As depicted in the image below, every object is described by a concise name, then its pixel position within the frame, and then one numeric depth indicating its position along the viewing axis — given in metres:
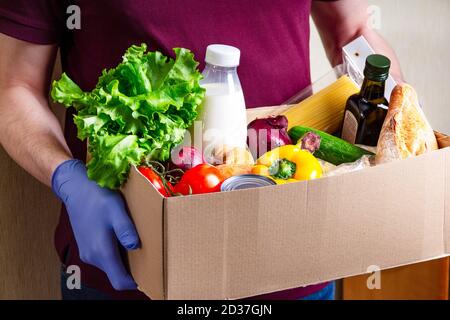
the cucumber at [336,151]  1.70
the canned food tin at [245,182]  1.56
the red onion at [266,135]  1.70
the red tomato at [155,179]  1.56
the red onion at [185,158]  1.63
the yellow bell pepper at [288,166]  1.63
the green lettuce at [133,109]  1.57
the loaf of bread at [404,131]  1.65
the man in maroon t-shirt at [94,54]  1.73
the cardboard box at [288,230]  1.49
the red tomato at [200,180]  1.57
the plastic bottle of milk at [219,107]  1.67
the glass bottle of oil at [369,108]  1.72
